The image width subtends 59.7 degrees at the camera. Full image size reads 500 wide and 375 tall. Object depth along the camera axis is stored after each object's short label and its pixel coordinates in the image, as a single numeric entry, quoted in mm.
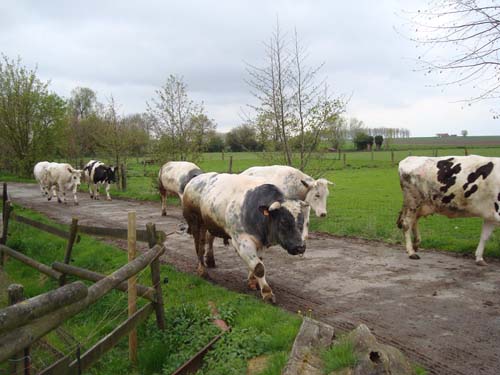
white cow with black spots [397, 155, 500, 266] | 8477
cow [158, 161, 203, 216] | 14812
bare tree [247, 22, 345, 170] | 13406
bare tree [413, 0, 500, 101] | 7113
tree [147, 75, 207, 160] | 18938
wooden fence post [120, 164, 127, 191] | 22541
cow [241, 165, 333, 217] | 10930
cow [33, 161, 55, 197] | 20594
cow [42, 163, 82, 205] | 19500
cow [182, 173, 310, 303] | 6422
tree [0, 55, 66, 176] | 32062
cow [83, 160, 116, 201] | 20453
